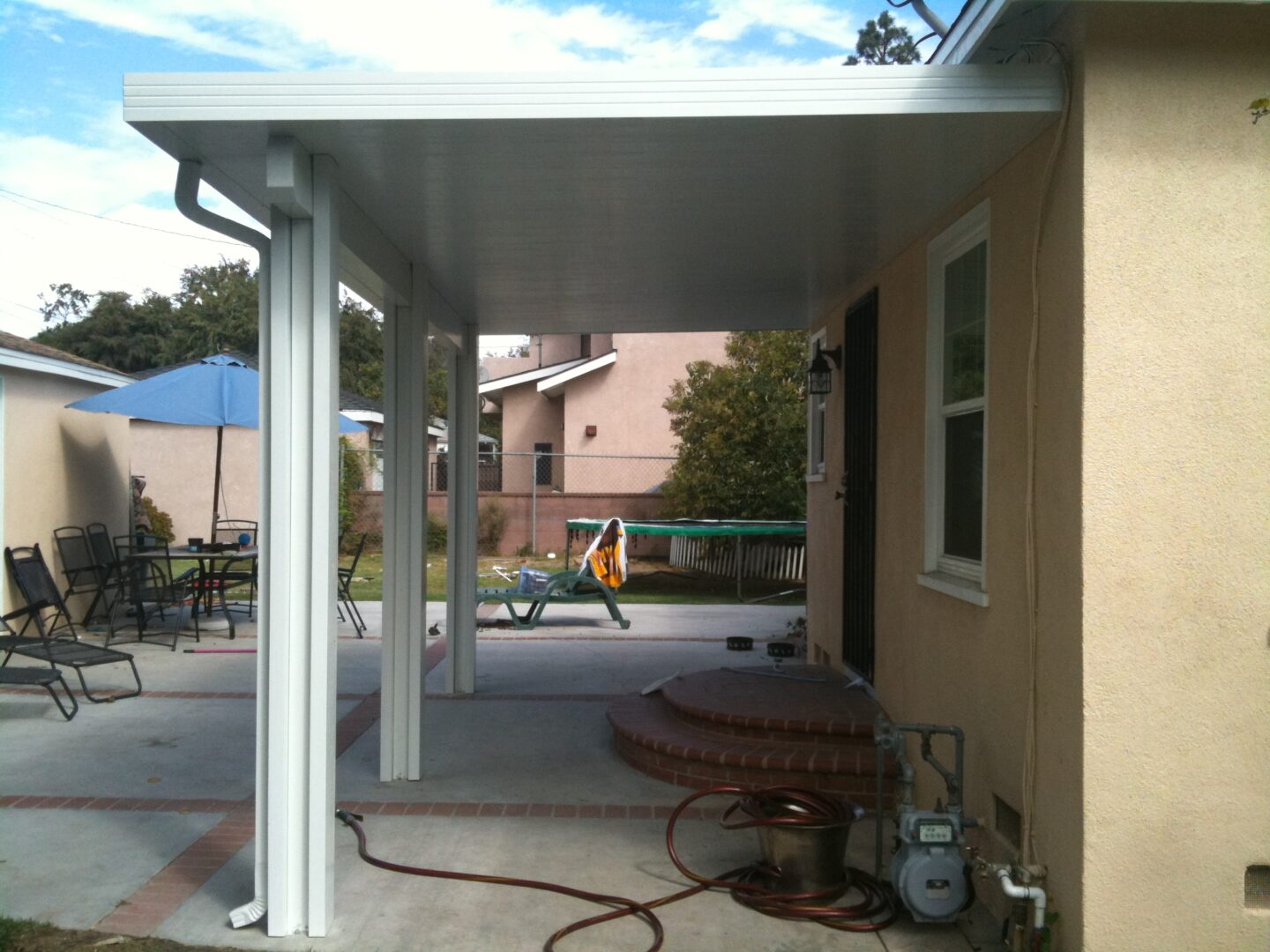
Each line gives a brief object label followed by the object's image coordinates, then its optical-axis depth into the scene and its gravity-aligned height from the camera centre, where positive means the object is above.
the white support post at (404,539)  5.60 -0.33
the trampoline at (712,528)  14.59 -0.72
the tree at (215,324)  40.88 +6.07
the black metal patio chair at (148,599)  9.67 -1.18
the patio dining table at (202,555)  9.62 -0.75
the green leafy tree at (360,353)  41.09 +5.08
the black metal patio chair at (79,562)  10.05 -0.87
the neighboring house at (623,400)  21.77 +1.67
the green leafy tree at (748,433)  16.52 +0.75
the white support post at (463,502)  7.54 -0.18
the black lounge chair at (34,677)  6.48 -1.28
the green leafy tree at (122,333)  41.84 +5.80
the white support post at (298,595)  3.73 -0.43
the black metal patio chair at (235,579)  10.36 -1.07
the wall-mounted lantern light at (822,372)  7.26 +0.77
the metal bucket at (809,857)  4.02 -1.48
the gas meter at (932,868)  3.72 -1.40
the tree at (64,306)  47.78 +7.87
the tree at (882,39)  21.25 +9.12
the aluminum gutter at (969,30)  3.28 +1.52
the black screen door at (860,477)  6.17 +0.02
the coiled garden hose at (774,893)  3.91 -1.64
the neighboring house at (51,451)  9.38 +0.24
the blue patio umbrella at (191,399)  10.00 +0.75
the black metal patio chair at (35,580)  8.73 -0.91
